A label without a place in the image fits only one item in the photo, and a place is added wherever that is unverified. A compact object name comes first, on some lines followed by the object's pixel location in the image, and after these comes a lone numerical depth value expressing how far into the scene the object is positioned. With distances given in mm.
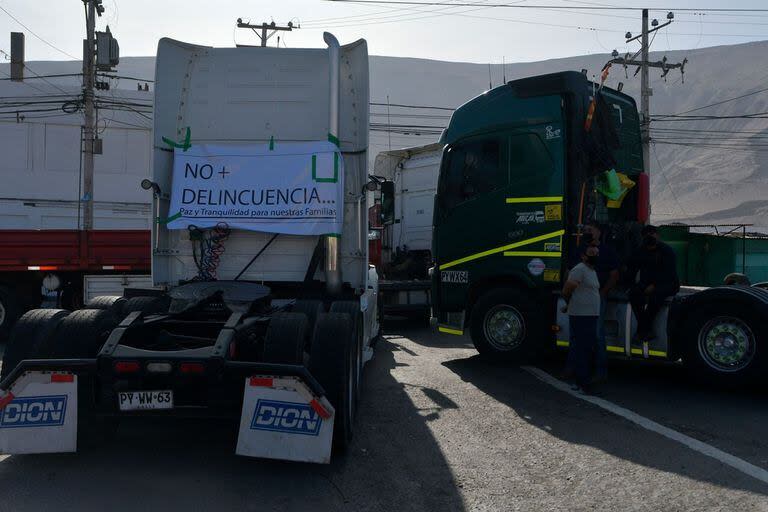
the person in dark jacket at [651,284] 7770
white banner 7305
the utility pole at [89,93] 20047
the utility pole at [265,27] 27656
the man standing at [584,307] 7484
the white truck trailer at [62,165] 33062
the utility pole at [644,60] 29812
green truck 8461
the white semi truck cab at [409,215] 15172
